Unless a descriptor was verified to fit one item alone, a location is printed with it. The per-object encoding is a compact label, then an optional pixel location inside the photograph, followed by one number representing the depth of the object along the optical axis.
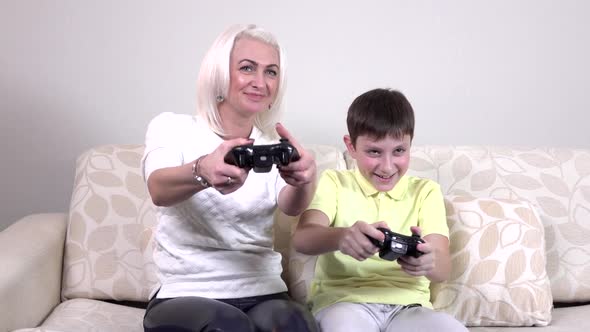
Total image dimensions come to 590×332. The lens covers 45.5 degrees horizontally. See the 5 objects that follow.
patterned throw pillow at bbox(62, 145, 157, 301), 1.84
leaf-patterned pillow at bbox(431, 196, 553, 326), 1.76
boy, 1.52
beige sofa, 1.74
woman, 1.43
